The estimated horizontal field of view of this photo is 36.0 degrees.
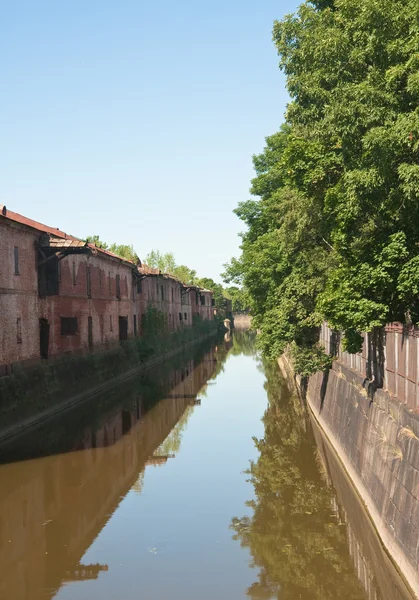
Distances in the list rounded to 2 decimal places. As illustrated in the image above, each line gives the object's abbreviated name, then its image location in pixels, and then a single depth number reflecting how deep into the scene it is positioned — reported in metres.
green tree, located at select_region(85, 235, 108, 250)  79.64
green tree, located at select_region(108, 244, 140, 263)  66.82
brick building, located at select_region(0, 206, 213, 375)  26.47
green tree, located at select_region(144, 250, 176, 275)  103.56
